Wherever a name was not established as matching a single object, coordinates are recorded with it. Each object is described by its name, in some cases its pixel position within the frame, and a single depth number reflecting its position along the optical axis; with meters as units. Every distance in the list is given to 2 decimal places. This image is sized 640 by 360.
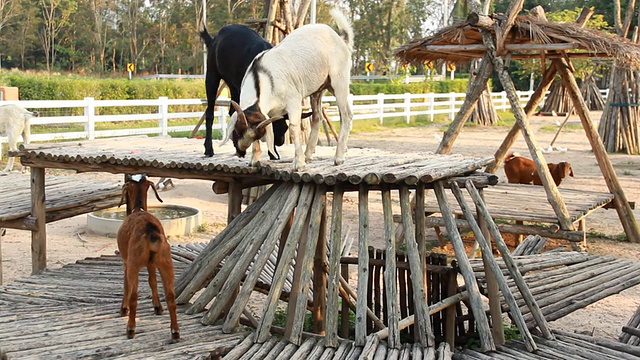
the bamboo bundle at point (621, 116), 18.34
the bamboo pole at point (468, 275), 5.23
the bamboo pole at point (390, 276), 4.99
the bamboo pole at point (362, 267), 4.98
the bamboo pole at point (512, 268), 5.55
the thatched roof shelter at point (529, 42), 8.76
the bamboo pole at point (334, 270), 5.03
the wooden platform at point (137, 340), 4.85
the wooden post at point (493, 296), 5.53
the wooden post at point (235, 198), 6.45
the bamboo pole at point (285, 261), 5.15
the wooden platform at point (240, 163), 5.32
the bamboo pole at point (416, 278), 5.06
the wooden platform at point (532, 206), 9.20
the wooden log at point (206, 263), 5.92
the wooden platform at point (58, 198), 7.52
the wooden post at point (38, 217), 7.45
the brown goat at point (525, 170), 11.62
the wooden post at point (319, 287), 6.14
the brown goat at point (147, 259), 5.10
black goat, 6.53
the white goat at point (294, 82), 5.67
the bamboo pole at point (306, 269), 5.16
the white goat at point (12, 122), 13.71
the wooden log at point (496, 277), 5.33
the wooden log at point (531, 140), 9.13
